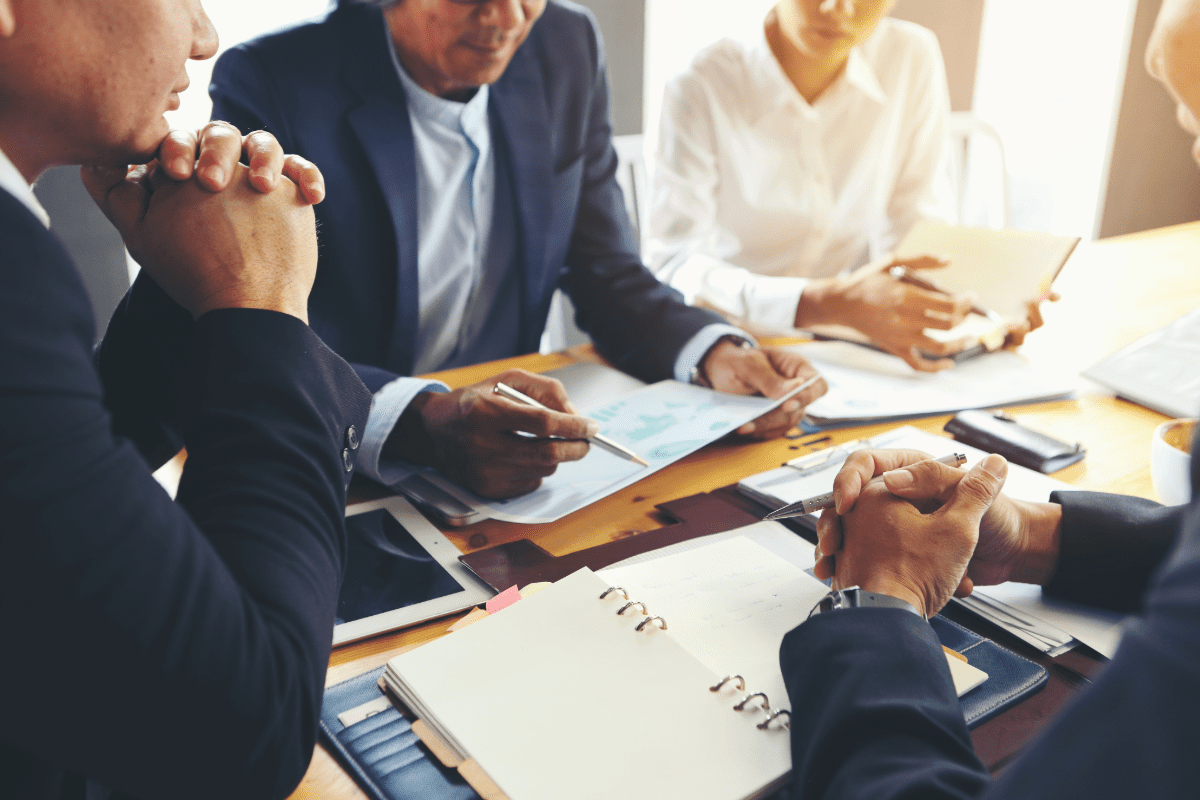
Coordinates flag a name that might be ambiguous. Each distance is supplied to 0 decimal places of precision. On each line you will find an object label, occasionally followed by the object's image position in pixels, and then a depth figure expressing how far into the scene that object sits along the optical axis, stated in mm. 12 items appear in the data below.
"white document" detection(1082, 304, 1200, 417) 1229
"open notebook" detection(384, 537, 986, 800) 540
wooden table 730
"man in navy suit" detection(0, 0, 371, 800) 407
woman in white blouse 1880
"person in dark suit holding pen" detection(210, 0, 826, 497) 1019
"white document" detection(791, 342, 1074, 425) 1212
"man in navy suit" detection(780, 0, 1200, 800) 292
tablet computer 732
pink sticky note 724
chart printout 936
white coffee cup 842
